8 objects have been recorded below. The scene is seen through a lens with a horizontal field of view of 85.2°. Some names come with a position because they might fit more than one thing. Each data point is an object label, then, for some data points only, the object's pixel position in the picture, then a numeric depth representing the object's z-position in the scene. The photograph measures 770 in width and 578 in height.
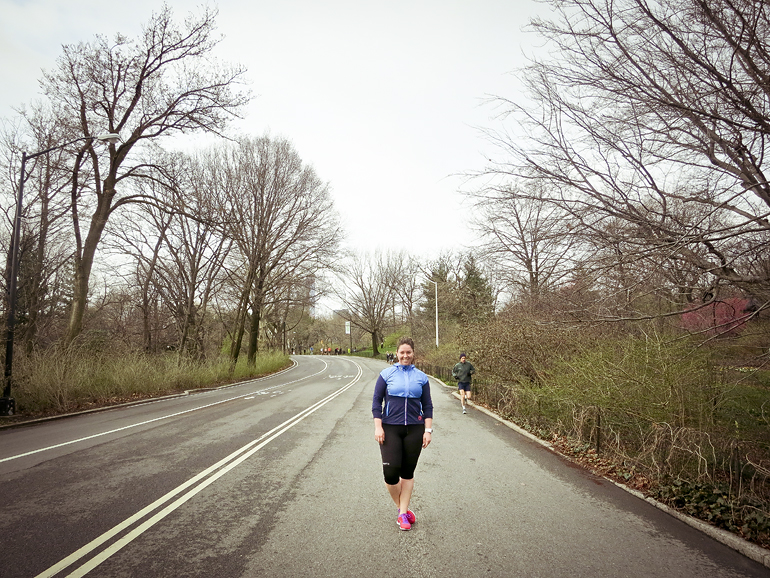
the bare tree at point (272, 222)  27.58
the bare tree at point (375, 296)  62.12
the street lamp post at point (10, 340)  10.98
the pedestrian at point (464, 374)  12.80
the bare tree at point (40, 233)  16.74
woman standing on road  4.03
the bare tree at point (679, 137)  4.00
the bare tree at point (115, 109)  15.34
